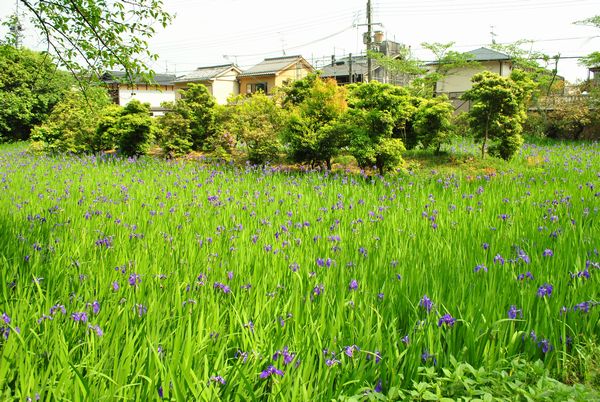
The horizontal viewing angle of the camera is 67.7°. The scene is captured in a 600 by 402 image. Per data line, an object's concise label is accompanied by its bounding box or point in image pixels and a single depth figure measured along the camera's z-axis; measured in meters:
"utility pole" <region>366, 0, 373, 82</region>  23.05
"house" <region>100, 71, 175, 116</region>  42.59
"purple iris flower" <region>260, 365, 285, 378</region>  1.74
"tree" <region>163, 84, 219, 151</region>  13.23
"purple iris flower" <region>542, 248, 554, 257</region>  3.20
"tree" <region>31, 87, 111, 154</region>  14.80
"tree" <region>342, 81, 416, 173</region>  8.56
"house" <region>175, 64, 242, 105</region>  40.28
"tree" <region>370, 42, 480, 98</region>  24.94
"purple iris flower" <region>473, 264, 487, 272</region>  2.92
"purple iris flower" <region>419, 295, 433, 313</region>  2.42
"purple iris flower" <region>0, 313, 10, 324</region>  1.94
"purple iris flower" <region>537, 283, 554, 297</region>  2.56
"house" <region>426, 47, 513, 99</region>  31.22
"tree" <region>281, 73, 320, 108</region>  13.76
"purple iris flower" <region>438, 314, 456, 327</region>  2.22
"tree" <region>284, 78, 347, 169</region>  9.49
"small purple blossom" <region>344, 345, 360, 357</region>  1.94
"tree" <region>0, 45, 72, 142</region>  23.81
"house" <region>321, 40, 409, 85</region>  38.34
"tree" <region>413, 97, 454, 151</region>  10.04
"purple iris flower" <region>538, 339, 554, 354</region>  2.22
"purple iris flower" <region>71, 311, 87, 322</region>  2.10
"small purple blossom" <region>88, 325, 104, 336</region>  1.99
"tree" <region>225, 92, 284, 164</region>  10.83
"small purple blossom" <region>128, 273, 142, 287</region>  2.65
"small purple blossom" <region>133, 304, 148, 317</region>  2.29
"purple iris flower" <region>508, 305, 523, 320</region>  2.37
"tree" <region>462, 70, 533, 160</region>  9.98
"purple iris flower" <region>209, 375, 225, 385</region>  1.70
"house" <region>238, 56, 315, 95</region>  38.31
